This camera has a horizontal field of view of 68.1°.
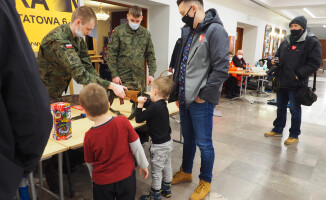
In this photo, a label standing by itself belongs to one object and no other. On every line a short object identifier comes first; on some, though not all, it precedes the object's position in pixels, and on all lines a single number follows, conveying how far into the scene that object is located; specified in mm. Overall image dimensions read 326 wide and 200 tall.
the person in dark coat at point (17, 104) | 554
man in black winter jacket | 3016
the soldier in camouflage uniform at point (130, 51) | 2961
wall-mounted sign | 2779
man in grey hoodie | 1771
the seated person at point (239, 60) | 6771
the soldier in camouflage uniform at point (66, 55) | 1890
